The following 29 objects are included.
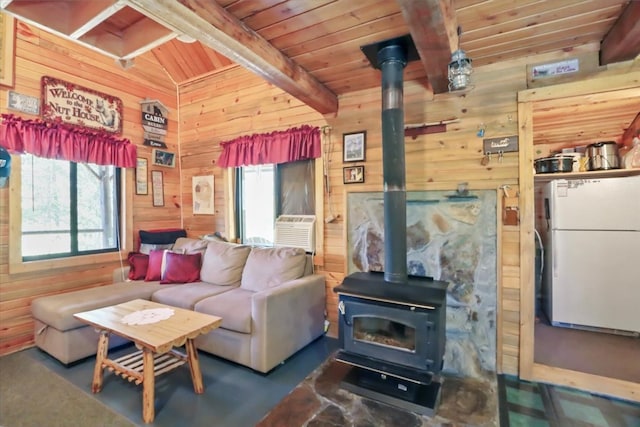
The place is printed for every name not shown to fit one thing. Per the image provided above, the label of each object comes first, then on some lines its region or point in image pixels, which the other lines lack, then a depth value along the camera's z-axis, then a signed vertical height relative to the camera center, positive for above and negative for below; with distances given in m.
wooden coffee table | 1.84 -0.77
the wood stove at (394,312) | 1.82 -0.64
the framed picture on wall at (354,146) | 2.84 +0.62
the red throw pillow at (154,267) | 3.30 -0.60
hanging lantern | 1.75 +0.81
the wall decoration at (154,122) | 3.82 +1.18
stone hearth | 1.71 -1.20
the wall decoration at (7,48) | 2.68 +1.49
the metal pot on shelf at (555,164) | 3.01 +0.44
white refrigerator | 2.81 -0.45
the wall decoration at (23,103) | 2.74 +1.04
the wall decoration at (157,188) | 3.92 +0.33
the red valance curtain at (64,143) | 2.70 +0.72
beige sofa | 2.33 -0.78
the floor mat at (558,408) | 1.81 -1.29
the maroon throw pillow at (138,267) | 3.35 -0.60
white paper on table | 2.11 -0.75
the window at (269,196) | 3.33 +0.18
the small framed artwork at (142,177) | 3.75 +0.45
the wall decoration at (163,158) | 3.93 +0.73
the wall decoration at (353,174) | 2.85 +0.34
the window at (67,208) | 2.93 +0.06
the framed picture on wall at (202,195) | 3.98 +0.23
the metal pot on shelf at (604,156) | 2.91 +0.49
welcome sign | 2.97 +1.14
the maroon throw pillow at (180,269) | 3.22 -0.61
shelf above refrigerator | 2.86 +0.33
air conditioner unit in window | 3.15 -0.22
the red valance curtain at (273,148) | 3.10 +0.70
